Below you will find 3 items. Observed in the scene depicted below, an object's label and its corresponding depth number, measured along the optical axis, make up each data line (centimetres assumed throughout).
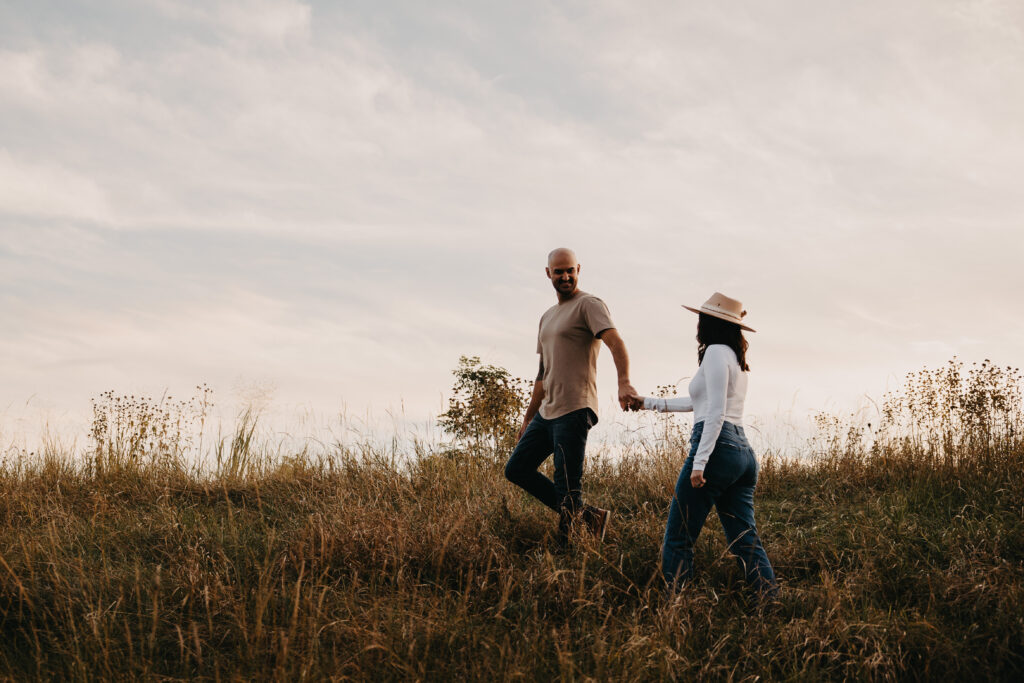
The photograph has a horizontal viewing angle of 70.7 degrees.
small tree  855
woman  414
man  525
